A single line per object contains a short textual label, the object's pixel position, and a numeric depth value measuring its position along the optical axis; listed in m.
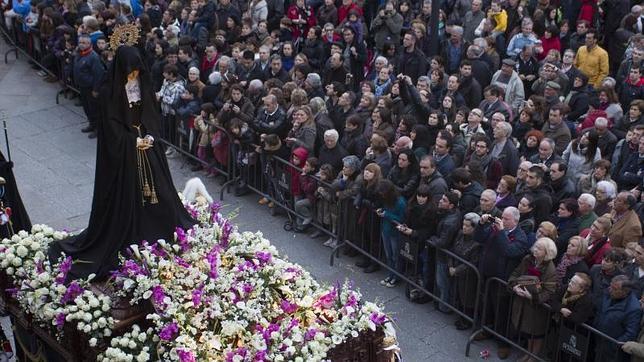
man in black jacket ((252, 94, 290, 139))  13.80
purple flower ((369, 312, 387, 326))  7.80
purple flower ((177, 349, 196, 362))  7.30
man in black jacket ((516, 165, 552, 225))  11.15
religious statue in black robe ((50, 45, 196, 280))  8.07
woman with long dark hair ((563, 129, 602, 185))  12.23
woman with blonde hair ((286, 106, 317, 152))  13.31
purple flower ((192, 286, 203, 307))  7.72
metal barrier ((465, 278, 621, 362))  9.74
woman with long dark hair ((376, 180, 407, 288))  11.63
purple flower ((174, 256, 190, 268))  8.08
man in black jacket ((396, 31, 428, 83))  15.97
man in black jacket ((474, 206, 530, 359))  10.35
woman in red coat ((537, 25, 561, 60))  16.31
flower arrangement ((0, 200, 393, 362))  7.52
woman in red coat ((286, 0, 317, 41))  18.64
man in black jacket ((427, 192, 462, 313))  10.95
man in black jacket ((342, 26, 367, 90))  16.98
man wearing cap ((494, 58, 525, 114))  14.63
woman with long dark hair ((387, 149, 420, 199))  11.91
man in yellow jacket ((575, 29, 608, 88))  15.26
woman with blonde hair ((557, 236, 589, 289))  9.98
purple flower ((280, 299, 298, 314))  7.92
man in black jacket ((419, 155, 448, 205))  11.45
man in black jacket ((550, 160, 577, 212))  11.59
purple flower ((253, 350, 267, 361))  7.36
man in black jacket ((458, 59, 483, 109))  14.55
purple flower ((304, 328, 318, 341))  7.55
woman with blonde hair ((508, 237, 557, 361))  9.98
